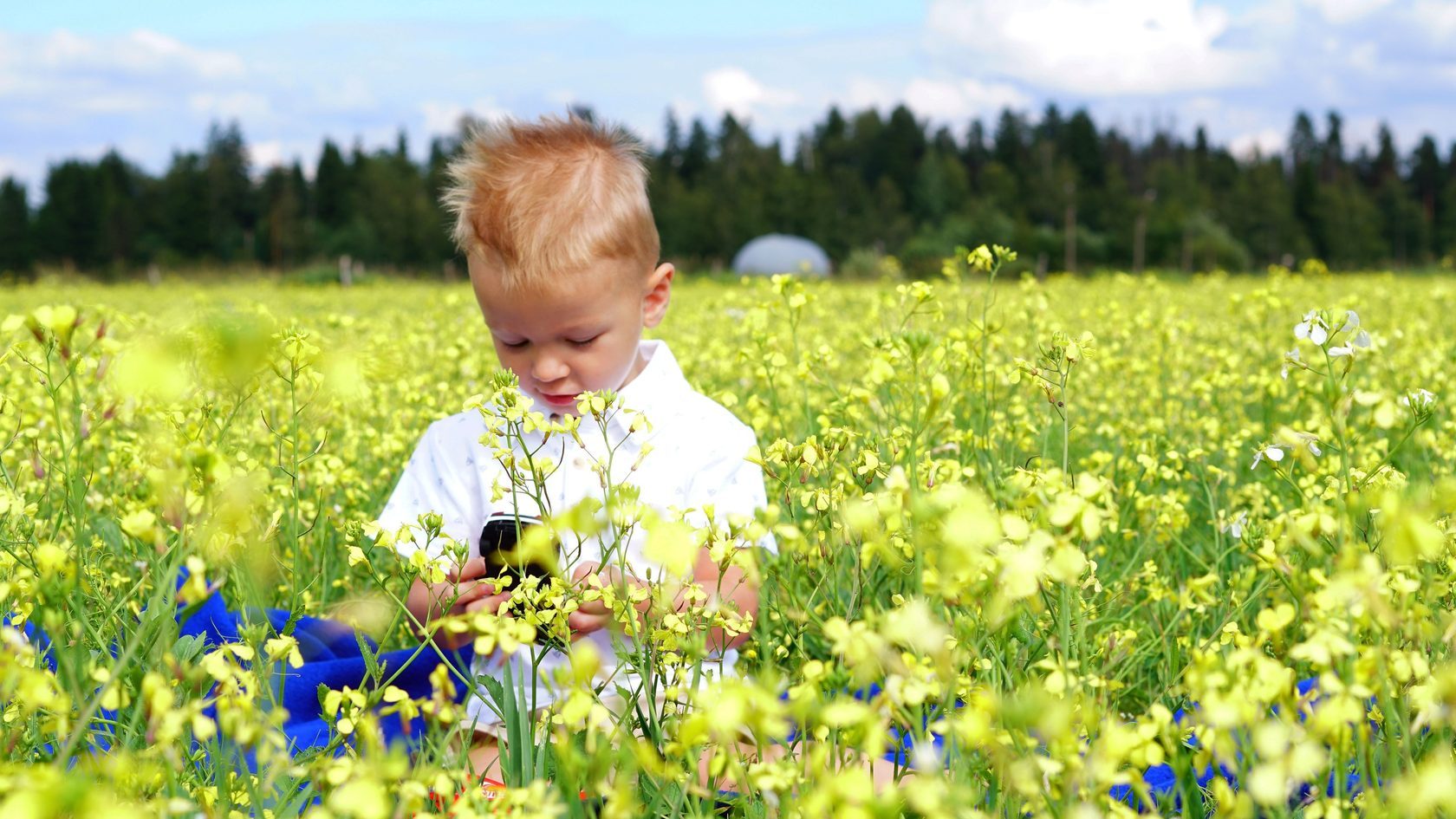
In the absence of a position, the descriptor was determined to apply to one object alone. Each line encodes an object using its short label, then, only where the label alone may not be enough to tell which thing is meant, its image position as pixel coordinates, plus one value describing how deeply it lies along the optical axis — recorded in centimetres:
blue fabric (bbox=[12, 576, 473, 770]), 232
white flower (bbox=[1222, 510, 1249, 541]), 201
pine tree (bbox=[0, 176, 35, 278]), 4894
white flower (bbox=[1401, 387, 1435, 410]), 171
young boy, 222
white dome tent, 3216
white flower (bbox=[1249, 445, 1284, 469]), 160
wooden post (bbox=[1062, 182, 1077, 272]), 3894
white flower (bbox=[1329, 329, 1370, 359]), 178
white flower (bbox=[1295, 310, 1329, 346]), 180
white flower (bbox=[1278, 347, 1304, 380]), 187
